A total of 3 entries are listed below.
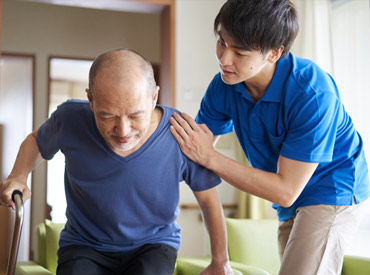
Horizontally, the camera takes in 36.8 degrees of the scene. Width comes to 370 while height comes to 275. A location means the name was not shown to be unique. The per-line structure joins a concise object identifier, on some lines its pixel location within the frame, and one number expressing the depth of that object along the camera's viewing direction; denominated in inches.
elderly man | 64.3
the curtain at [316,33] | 167.6
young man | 72.0
